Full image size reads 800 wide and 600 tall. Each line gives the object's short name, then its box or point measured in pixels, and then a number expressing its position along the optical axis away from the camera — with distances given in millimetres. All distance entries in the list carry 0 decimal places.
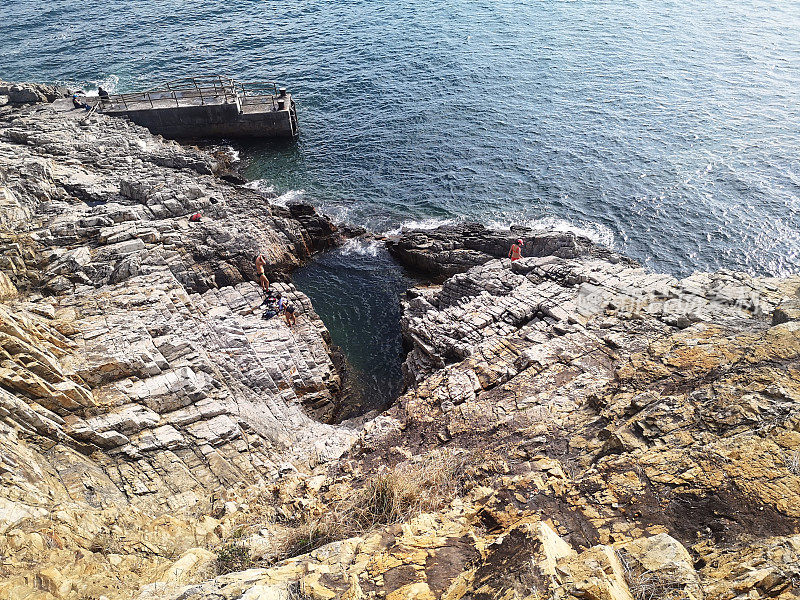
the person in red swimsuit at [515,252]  28891
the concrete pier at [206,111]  44125
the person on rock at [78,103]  43719
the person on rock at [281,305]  26719
